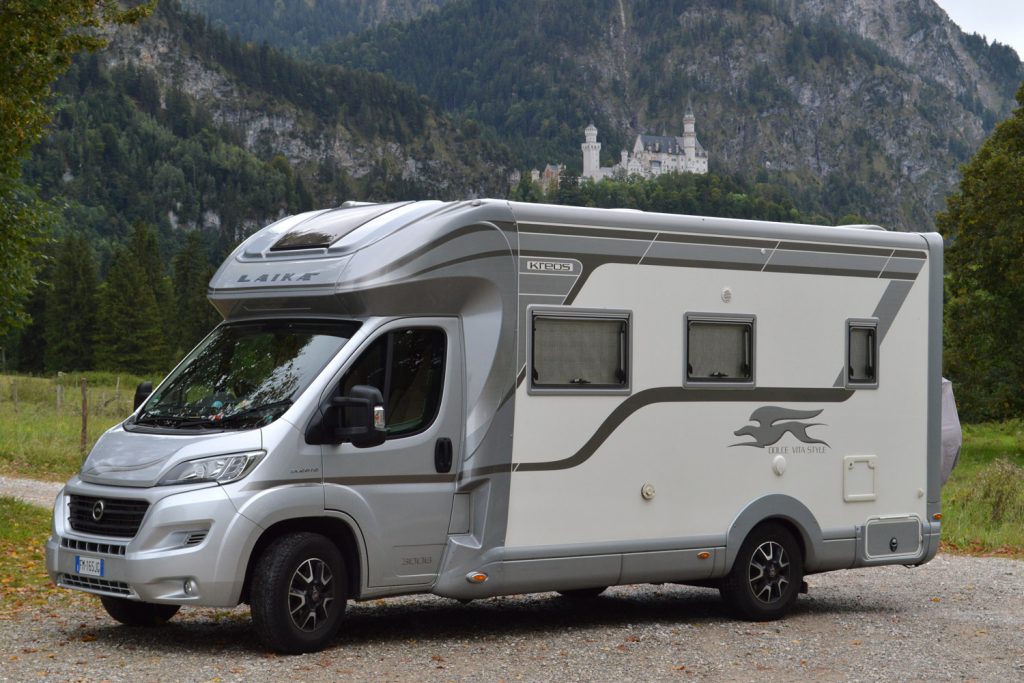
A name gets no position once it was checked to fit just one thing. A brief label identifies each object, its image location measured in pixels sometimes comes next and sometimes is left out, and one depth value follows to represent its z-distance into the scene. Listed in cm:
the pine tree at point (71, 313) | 9938
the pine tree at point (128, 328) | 10094
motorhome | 871
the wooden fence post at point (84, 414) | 2577
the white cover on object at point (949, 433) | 1227
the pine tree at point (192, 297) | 10375
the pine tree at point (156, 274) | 10631
